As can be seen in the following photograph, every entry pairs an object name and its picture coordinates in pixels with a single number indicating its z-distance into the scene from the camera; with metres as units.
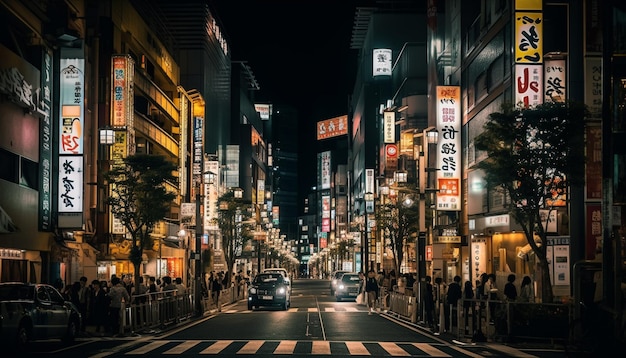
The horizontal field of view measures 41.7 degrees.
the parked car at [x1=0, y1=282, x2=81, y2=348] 18.91
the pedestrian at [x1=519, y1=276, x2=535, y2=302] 24.70
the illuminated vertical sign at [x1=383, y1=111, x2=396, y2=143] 74.61
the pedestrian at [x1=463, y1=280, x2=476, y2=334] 24.94
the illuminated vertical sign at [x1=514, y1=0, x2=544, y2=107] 30.47
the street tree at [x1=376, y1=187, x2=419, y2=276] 54.47
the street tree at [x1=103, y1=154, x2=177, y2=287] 34.38
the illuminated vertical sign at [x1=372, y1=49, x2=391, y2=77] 104.25
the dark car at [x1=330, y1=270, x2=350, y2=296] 56.79
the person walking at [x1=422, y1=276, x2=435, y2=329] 29.53
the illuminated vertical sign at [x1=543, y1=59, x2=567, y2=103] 30.27
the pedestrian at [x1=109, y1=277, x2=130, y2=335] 25.12
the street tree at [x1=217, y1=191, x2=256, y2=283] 67.69
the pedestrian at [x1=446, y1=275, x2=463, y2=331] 27.35
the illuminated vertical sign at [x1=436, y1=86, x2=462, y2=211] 42.88
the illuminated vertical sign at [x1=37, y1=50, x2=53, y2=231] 33.97
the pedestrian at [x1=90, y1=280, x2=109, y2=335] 26.17
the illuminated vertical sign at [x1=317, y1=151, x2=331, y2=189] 193.88
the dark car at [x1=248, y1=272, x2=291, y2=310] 41.47
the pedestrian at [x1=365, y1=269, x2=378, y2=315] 43.25
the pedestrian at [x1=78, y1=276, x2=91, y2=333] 27.69
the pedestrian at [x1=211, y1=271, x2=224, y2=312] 42.27
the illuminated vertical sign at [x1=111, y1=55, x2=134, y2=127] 42.72
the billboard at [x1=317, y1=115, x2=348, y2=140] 182.88
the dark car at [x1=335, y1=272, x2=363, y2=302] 55.47
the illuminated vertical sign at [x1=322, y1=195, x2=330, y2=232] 195.41
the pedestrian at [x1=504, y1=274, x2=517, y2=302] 24.89
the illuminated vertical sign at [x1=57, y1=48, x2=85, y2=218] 34.94
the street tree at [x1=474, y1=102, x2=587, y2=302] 24.48
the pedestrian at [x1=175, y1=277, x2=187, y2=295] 34.03
